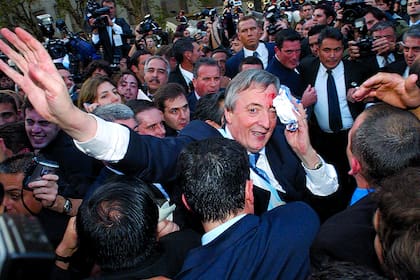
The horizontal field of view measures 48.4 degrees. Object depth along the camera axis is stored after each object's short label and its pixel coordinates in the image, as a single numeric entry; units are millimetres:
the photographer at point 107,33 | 6812
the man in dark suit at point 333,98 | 4359
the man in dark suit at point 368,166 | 1637
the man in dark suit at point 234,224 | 1527
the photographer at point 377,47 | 4625
